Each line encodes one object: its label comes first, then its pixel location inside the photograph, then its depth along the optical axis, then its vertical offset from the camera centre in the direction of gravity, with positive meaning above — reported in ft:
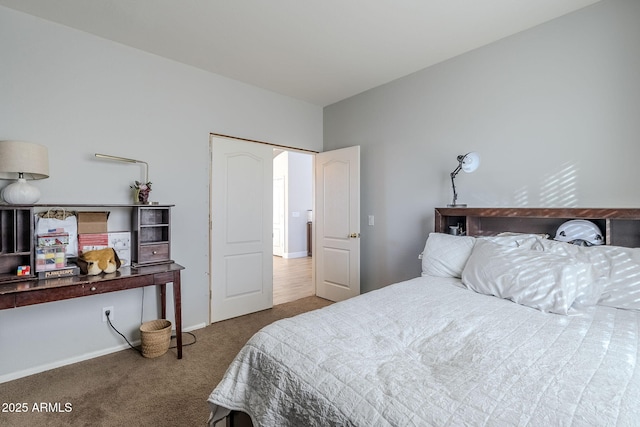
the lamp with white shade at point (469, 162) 8.26 +1.41
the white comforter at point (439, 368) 2.65 -1.74
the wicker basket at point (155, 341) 8.02 -3.43
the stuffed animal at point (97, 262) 7.19 -1.14
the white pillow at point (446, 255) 7.45 -1.10
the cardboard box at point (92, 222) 7.86 -0.16
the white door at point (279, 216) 25.43 -0.22
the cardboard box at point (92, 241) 7.80 -0.69
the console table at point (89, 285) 6.07 -1.59
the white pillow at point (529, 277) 5.24 -1.26
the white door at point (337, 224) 11.90 -0.45
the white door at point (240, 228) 10.64 -0.50
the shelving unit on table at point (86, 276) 6.29 -1.32
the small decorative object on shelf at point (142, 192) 8.53 +0.67
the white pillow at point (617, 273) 5.20 -1.13
